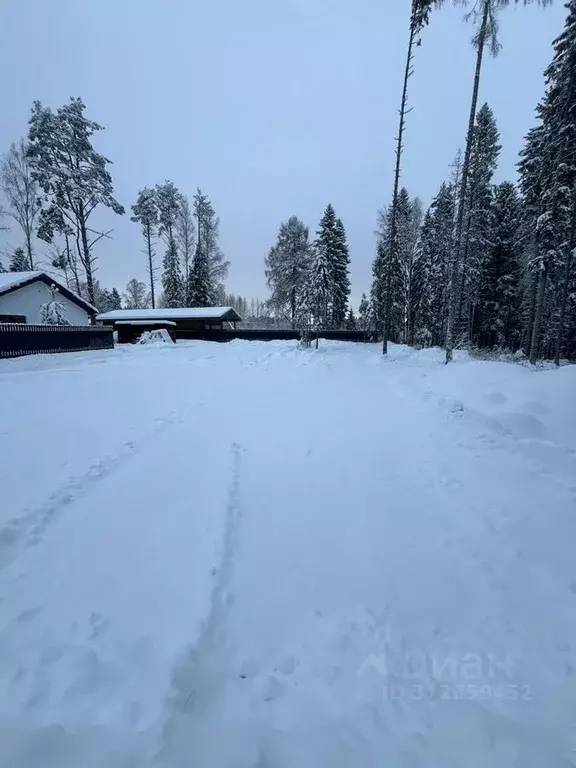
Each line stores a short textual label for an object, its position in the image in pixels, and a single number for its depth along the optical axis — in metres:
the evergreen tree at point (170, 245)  40.25
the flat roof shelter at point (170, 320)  31.62
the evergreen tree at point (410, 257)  31.11
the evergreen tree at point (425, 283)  29.08
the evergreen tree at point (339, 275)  35.81
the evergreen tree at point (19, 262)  35.31
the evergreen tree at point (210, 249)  40.08
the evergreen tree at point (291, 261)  38.75
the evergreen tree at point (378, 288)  30.94
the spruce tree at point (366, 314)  33.47
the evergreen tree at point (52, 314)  19.83
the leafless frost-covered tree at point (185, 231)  41.96
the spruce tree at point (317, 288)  30.62
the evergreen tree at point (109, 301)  49.22
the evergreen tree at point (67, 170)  25.31
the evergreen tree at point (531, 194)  18.41
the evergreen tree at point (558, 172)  14.99
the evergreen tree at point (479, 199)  22.11
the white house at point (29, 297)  19.30
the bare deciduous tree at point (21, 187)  27.02
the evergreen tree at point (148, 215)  39.38
